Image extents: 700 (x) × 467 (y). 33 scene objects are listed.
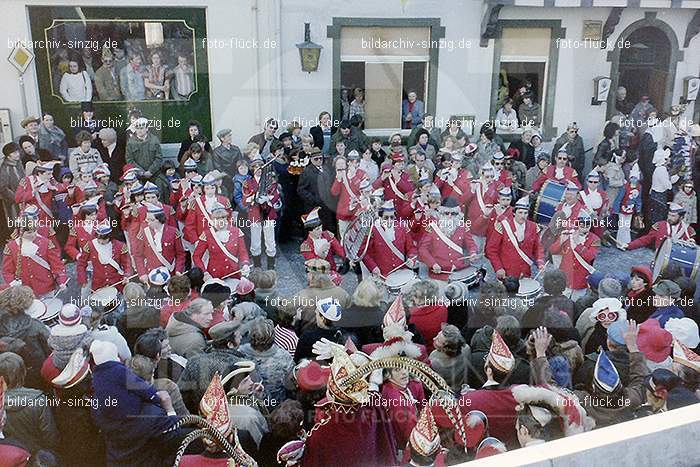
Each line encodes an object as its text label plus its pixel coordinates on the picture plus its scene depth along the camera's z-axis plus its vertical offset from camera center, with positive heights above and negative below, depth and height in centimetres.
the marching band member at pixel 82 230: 582 -135
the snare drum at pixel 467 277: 620 -182
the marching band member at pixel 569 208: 650 -130
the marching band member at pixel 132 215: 602 -131
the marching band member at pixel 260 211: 707 -145
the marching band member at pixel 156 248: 593 -152
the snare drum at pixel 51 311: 515 -183
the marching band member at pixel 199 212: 622 -128
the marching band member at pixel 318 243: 601 -150
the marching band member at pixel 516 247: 612 -154
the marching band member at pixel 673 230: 632 -143
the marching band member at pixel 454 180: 718 -115
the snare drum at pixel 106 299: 503 -174
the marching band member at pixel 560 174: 754 -114
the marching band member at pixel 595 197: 746 -136
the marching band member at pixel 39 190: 668 -119
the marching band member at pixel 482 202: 690 -134
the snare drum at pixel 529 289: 547 -177
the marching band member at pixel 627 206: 789 -154
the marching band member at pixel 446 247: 621 -157
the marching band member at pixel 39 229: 589 -139
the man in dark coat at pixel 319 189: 723 -125
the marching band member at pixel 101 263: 579 -161
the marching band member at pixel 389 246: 632 -159
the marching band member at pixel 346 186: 708 -120
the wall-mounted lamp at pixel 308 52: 750 +12
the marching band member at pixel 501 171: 731 -109
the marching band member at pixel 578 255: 597 -158
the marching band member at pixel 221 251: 600 -156
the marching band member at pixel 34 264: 561 -157
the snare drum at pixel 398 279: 615 -184
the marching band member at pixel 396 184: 713 -119
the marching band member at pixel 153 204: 612 -122
